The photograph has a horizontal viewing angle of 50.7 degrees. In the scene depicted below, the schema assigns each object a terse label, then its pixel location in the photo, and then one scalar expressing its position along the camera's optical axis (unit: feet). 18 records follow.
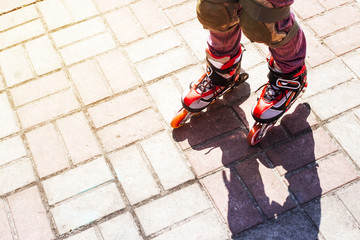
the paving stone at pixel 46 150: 7.44
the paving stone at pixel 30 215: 6.75
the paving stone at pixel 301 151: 7.14
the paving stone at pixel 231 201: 6.57
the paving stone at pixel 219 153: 7.24
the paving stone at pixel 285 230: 6.40
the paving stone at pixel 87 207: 6.79
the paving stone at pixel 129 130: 7.66
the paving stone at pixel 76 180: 7.11
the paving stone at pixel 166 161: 7.14
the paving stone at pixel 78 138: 7.55
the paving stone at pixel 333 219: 6.34
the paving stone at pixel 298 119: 7.56
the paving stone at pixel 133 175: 7.02
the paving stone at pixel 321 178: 6.80
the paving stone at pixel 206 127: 7.59
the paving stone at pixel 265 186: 6.69
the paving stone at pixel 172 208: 6.70
